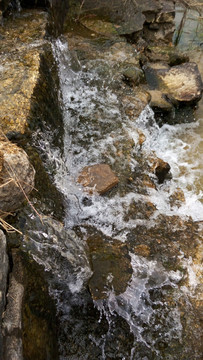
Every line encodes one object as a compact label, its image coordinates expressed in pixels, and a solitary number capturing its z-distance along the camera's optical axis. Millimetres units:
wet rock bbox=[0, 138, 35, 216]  1765
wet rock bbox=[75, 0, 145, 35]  5258
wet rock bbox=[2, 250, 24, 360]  1515
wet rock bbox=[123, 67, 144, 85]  4242
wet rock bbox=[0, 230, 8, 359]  1560
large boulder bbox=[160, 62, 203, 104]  4559
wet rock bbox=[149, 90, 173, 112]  4313
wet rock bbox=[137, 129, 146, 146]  3758
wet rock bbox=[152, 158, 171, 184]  3529
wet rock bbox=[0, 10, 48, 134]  2635
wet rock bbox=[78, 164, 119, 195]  3062
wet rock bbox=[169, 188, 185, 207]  3414
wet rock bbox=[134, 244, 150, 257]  2737
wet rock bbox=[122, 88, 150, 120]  3951
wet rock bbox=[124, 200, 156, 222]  3043
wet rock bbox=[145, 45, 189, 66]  5203
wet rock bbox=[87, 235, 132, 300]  2344
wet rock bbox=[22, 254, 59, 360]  1743
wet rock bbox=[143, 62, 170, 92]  4695
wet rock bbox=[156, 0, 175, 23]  5939
